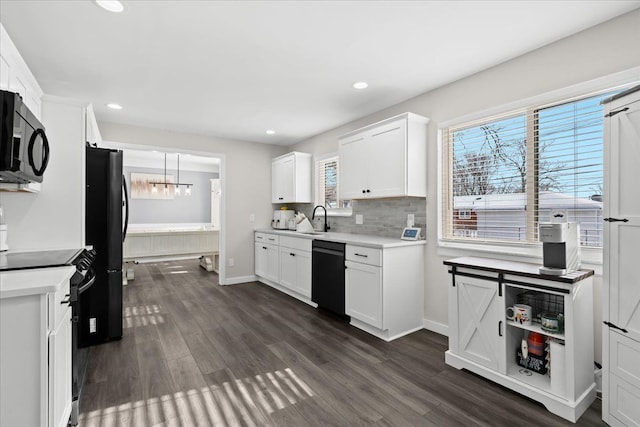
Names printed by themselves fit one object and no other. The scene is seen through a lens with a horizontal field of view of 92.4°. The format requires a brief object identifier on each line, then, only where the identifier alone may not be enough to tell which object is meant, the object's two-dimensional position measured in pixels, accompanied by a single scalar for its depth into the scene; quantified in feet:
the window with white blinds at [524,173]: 7.18
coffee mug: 6.80
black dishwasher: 11.23
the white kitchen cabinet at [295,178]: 16.40
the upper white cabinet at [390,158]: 10.16
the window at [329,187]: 14.93
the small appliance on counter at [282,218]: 17.38
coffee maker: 6.43
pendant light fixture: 25.79
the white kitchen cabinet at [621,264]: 5.30
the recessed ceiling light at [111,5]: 6.05
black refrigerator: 9.07
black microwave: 4.95
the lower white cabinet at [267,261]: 15.55
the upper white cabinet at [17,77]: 5.82
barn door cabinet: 6.02
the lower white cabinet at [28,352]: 4.13
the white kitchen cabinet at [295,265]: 13.12
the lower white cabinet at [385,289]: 9.57
